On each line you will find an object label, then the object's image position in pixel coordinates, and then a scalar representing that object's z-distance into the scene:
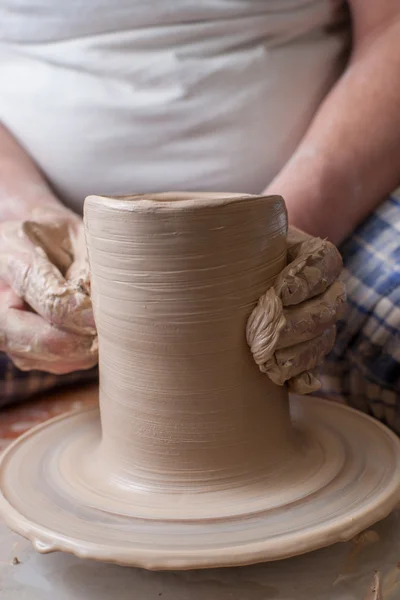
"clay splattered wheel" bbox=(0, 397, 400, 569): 0.85
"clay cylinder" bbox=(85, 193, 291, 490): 0.92
